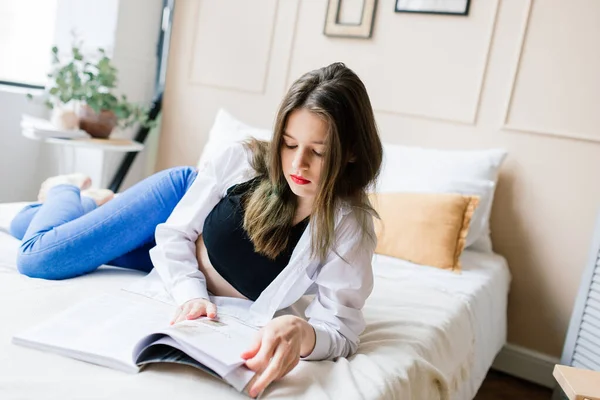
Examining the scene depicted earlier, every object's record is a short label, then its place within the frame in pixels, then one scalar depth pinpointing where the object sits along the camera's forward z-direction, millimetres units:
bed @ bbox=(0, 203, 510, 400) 939
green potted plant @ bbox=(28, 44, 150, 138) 2668
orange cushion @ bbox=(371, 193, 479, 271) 2146
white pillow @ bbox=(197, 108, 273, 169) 2658
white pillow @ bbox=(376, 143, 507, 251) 2324
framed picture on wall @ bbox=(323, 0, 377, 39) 2703
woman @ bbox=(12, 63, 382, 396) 1158
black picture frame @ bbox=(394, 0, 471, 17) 2496
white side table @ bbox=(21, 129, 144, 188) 2805
